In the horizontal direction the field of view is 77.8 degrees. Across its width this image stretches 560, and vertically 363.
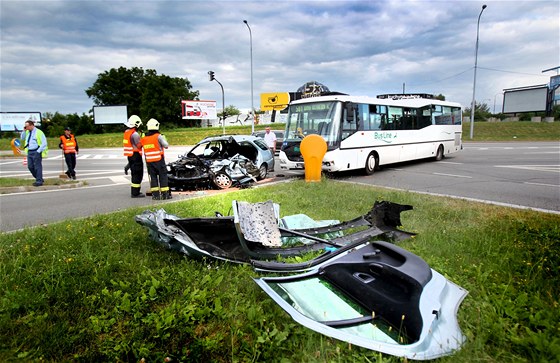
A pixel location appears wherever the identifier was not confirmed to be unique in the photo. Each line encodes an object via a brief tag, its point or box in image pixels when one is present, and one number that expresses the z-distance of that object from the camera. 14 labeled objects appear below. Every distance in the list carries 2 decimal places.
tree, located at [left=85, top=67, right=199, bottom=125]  63.69
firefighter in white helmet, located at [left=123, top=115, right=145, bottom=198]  8.95
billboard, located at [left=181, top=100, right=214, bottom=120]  53.62
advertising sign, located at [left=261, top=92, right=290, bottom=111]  44.03
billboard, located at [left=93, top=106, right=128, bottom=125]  50.12
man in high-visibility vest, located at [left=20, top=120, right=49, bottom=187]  10.73
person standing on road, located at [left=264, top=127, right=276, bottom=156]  19.88
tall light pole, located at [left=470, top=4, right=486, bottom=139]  31.77
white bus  11.98
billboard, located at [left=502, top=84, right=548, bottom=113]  54.47
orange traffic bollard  10.32
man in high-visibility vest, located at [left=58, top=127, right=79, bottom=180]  12.56
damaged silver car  9.81
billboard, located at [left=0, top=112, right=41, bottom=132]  42.75
